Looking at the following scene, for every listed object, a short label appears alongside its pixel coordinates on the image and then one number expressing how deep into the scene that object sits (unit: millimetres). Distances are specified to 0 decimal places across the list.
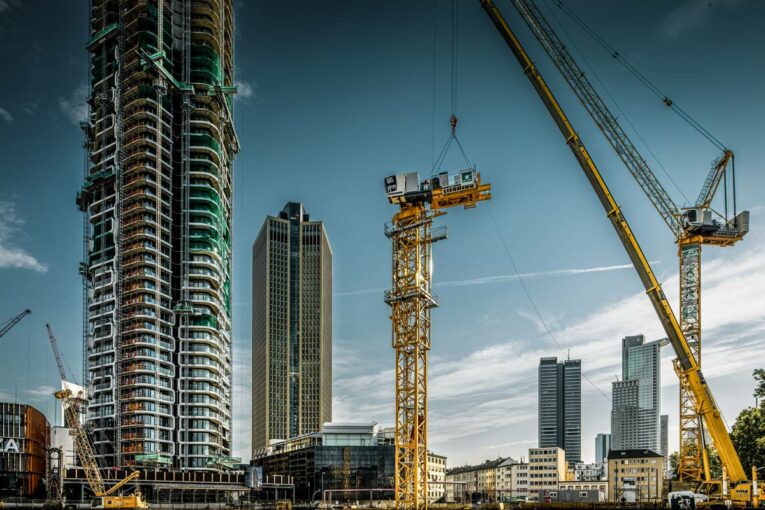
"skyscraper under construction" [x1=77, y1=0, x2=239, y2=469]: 142250
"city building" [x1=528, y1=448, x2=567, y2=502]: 143025
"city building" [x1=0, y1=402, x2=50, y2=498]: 121812
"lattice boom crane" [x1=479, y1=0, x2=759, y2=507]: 95875
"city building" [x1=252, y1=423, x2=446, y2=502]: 177250
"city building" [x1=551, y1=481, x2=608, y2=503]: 182175
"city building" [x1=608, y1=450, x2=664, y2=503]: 187500
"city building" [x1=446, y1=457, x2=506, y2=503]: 97094
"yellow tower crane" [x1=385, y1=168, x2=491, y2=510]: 85688
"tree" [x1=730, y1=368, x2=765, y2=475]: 114812
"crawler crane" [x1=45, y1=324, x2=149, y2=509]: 111312
